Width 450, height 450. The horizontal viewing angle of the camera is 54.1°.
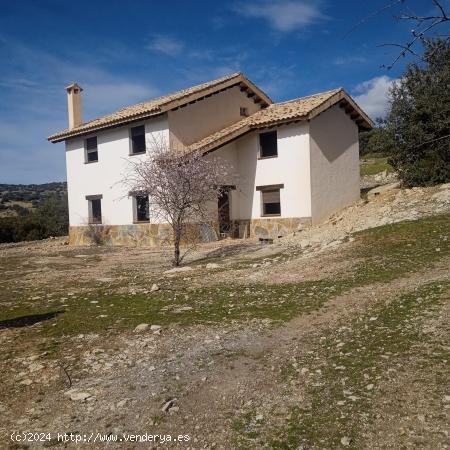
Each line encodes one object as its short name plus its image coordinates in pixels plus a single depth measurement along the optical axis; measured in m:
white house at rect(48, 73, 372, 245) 19.31
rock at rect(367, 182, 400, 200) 22.02
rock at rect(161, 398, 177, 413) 4.15
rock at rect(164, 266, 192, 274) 11.79
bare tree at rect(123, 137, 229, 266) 13.34
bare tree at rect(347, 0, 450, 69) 2.95
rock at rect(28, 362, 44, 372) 5.34
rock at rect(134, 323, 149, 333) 6.64
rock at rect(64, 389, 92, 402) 4.52
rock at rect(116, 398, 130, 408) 4.30
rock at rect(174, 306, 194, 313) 7.62
